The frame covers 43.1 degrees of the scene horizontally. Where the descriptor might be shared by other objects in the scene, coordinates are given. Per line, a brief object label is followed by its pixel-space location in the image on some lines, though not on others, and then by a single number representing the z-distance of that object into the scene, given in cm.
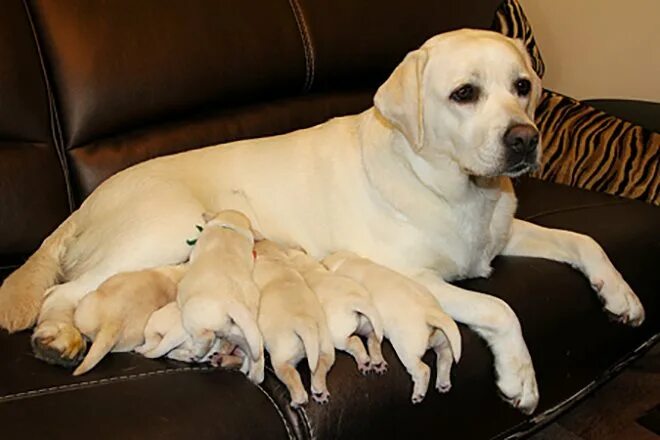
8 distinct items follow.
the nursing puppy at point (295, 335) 139
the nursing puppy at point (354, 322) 148
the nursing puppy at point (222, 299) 141
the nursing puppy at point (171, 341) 146
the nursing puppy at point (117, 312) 144
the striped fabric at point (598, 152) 244
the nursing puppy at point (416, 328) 149
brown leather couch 136
